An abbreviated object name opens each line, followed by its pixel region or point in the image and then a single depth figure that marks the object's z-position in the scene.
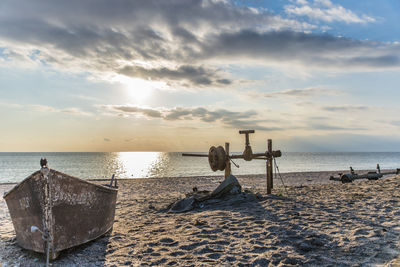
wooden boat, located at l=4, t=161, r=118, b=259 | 5.48
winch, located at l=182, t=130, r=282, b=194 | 12.07
